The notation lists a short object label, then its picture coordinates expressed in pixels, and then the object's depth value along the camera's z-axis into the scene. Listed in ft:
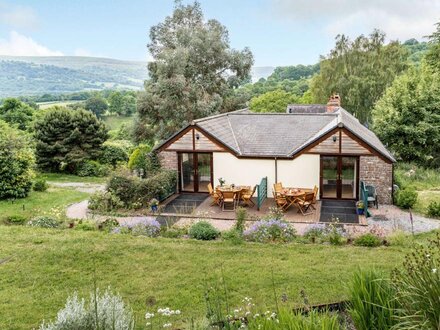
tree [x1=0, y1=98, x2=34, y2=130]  165.99
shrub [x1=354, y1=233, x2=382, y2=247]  39.73
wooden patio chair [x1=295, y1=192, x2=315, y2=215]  57.94
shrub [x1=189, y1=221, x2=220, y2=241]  42.91
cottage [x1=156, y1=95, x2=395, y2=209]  62.75
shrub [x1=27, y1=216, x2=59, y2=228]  49.37
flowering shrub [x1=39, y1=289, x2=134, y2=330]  18.28
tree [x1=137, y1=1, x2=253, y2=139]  108.47
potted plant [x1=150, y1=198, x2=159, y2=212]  59.88
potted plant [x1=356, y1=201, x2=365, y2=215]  56.49
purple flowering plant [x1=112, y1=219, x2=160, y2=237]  44.93
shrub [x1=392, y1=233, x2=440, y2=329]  14.33
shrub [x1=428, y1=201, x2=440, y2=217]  54.39
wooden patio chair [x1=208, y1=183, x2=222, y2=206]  61.89
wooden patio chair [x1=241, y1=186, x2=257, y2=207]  61.41
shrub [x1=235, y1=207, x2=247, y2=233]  44.96
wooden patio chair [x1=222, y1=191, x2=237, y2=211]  60.18
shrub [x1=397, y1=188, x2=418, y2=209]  58.95
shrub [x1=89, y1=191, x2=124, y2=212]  62.13
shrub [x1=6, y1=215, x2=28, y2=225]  52.21
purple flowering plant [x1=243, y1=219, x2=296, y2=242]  41.75
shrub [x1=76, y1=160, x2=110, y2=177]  103.96
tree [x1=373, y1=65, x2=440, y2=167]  94.58
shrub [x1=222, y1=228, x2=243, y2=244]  40.86
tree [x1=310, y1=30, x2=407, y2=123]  139.03
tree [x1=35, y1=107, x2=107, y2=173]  103.50
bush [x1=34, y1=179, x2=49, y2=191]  79.77
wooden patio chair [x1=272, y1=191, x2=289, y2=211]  59.52
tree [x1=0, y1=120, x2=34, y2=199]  71.72
